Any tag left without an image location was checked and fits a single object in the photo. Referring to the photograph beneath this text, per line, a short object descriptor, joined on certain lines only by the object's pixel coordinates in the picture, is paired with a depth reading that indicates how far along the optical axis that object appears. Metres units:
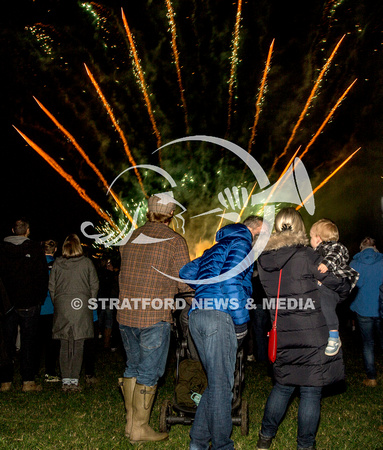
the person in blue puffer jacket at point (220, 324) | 4.04
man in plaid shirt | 4.71
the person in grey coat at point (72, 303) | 6.96
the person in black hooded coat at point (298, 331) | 4.19
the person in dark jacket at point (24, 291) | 6.91
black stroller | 4.90
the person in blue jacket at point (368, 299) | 6.92
